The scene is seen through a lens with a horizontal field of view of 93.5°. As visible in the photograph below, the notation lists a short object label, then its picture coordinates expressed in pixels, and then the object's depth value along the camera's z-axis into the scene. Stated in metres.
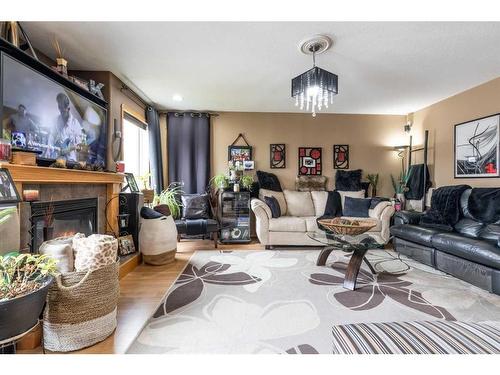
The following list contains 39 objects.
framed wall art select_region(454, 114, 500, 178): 2.99
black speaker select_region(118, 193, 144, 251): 2.94
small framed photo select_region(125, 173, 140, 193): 3.25
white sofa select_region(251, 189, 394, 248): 3.57
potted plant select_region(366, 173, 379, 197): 4.55
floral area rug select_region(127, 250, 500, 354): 1.50
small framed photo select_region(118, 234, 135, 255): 2.75
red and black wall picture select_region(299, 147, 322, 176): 4.58
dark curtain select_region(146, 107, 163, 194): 3.94
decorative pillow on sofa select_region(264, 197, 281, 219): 3.85
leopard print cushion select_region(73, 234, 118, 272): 1.50
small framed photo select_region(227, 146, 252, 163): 4.48
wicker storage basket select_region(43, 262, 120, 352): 1.37
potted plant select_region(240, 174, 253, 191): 4.16
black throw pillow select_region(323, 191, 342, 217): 4.07
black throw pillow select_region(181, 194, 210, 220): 3.97
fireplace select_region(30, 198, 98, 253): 1.79
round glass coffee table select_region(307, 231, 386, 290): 2.26
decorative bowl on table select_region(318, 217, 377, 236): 2.49
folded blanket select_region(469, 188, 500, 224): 2.68
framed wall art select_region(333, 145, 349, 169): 4.59
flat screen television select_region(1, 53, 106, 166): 1.57
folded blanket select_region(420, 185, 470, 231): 2.98
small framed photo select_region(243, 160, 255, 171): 4.48
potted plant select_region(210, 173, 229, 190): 4.14
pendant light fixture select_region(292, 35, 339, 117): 2.16
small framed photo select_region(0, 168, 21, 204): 1.34
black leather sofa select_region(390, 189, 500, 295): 2.12
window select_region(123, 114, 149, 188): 3.54
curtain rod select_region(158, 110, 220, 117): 4.36
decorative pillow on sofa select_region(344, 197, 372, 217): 3.88
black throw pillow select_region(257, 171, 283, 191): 4.41
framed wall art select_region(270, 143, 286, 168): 4.54
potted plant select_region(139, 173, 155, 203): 3.43
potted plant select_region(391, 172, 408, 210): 4.21
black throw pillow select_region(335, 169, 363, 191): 4.43
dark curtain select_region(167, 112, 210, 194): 4.37
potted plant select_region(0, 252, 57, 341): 0.86
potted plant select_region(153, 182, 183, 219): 3.78
